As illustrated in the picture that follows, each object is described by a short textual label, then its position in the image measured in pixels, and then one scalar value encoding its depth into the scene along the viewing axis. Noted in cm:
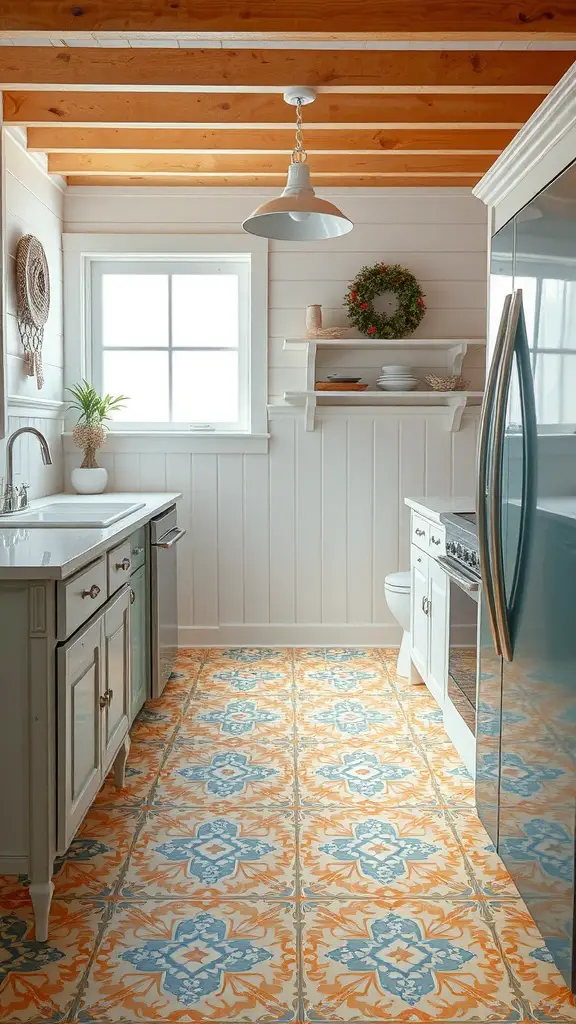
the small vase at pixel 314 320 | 441
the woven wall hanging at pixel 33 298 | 370
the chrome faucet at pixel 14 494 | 297
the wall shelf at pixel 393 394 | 436
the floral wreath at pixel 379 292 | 443
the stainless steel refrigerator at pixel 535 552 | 173
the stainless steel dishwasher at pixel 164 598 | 350
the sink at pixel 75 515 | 277
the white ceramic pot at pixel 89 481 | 436
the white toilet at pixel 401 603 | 404
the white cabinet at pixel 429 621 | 317
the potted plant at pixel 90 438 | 434
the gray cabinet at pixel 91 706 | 205
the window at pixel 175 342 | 464
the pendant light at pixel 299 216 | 268
